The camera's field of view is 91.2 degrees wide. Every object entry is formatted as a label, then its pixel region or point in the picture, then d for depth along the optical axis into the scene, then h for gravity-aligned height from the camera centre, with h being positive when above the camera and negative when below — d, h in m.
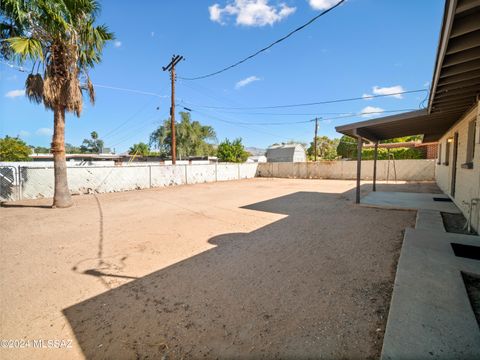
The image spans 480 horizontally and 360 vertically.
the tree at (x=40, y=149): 66.38 +4.49
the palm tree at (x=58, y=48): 6.11 +3.34
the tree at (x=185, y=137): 28.84 +3.62
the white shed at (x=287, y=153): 36.16 +2.25
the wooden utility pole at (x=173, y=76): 14.58 +5.70
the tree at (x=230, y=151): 31.02 +2.12
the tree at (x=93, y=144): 62.25 +5.77
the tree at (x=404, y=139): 29.14 +3.72
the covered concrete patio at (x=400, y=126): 6.26 +1.38
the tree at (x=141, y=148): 48.76 +3.90
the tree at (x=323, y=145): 45.28 +4.52
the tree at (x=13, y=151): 23.34 +1.39
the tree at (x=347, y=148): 29.75 +2.62
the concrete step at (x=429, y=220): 4.47 -1.09
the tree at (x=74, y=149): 62.09 +4.48
